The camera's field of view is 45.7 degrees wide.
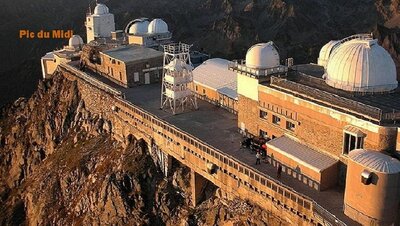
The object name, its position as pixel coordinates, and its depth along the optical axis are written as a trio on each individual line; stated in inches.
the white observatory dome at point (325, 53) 2053.4
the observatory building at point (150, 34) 3390.7
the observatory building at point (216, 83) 2281.0
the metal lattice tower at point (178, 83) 2282.2
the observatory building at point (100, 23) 3873.0
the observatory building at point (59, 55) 3663.9
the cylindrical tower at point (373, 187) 1235.9
